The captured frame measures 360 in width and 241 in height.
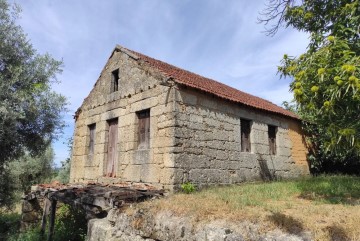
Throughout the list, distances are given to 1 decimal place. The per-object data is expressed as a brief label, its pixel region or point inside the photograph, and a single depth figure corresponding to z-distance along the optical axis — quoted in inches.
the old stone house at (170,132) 318.0
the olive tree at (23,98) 404.2
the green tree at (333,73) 172.1
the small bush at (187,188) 299.6
